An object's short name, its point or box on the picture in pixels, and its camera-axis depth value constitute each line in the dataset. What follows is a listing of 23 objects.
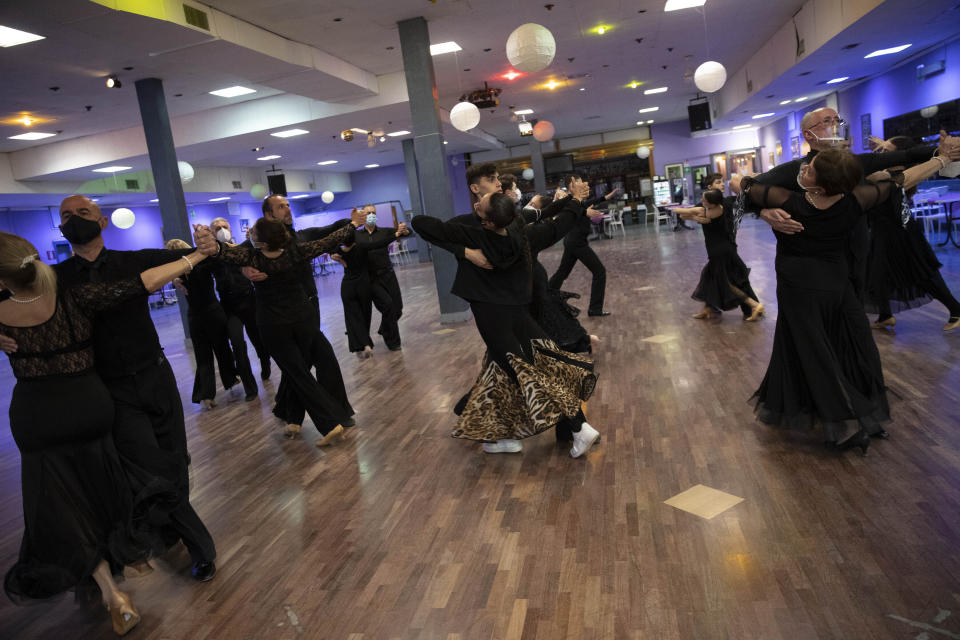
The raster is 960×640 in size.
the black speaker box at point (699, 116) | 17.25
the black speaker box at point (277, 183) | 20.84
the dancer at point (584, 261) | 7.24
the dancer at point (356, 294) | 7.09
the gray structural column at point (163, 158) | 9.18
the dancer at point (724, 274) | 6.44
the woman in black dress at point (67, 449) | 2.35
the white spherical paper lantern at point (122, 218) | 12.54
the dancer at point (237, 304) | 5.94
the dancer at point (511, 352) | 3.41
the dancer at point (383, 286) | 7.05
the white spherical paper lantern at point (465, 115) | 9.57
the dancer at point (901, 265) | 4.95
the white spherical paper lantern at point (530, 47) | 6.83
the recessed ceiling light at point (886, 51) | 12.02
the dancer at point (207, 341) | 5.70
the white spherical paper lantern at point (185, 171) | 11.28
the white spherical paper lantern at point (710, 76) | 8.73
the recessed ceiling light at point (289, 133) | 14.64
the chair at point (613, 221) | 22.62
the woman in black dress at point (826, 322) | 3.02
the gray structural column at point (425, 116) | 8.62
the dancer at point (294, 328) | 4.05
